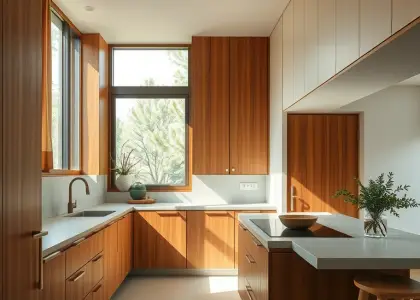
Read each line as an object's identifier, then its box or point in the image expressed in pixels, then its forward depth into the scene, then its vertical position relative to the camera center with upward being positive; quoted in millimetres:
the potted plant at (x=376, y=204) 2746 -347
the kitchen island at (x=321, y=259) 2215 -588
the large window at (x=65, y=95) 4715 +516
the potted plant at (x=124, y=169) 5786 -312
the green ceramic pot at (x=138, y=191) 5660 -569
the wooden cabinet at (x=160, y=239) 5289 -1065
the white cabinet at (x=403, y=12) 1848 +541
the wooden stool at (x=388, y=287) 2206 -687
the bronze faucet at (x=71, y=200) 4357 -529
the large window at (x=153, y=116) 6004 +351
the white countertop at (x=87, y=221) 2734 -619
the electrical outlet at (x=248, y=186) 5855 -518
